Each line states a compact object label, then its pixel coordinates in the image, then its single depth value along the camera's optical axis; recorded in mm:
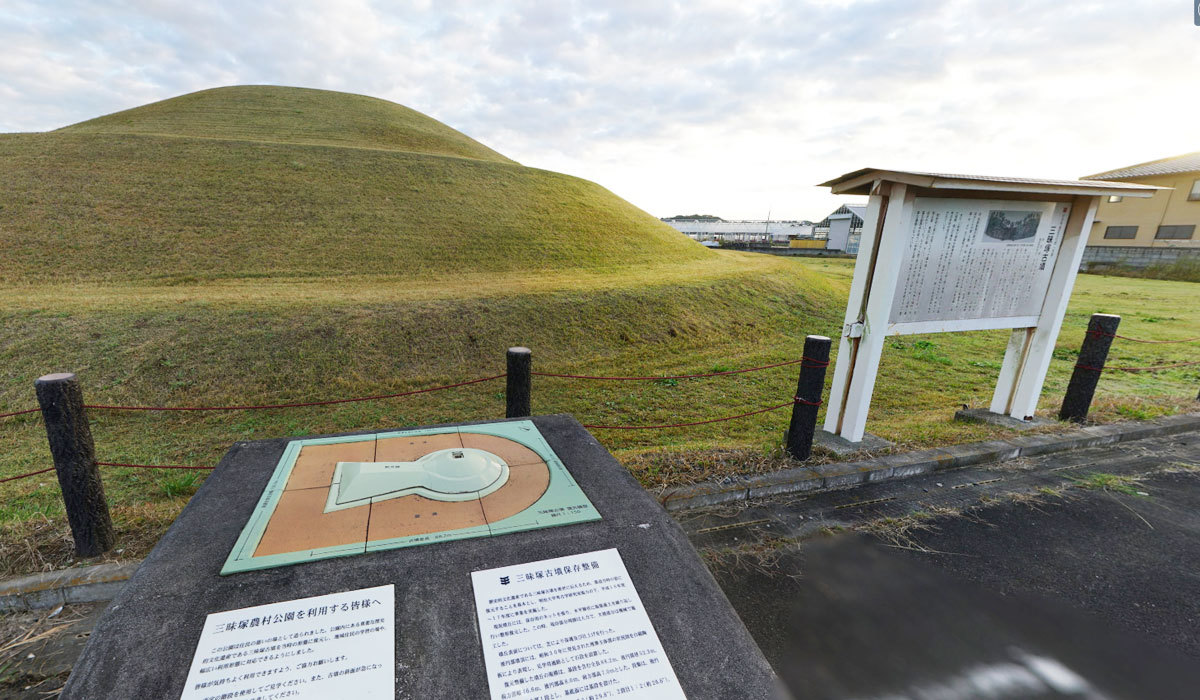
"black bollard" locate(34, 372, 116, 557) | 2789
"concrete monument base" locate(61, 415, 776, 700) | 1484
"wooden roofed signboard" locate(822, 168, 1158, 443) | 4207
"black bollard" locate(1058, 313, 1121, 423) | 5074
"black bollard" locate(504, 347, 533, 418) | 3881
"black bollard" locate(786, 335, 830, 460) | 4090
